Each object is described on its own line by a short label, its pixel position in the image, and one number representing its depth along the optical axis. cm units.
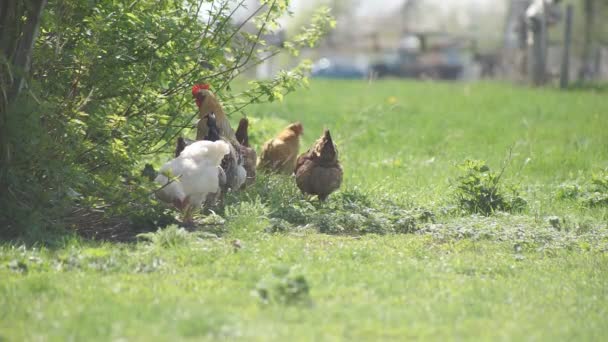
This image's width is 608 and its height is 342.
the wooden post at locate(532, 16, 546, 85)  4825
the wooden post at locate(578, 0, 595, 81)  6481
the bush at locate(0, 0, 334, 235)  1254
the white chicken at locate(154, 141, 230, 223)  1325
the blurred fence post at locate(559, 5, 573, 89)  4806
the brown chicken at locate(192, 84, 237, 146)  1516
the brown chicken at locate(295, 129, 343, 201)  1535
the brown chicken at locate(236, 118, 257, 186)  1581
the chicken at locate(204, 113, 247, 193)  1475
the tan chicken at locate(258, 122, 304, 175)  1741
